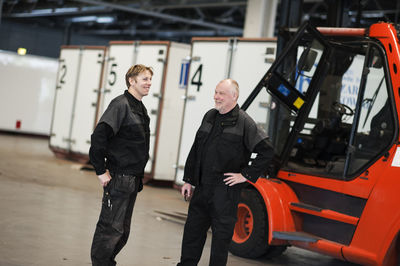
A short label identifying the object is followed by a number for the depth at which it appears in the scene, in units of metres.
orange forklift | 5.39
